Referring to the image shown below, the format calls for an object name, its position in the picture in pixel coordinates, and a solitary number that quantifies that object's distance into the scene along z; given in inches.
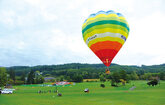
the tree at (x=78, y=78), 4847.4
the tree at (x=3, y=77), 2154.8
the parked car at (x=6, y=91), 1824.6
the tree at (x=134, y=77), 4515.8
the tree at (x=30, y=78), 4847.4
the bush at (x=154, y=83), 2354.3
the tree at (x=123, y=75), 2815.5
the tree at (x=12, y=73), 5598.4
